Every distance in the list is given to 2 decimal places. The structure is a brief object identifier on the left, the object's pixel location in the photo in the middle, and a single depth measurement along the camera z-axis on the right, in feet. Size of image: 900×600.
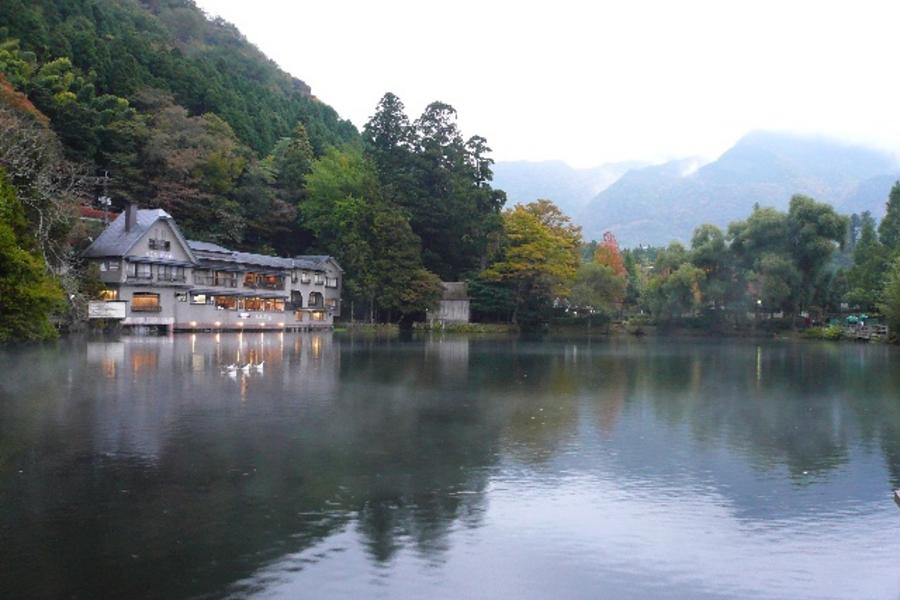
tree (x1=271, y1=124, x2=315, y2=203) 240.94
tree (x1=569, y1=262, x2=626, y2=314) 236.43
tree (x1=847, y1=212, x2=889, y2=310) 221.25
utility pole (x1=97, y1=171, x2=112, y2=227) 184.26
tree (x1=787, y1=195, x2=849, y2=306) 211.20
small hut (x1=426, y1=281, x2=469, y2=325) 227.61
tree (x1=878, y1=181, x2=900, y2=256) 234.79
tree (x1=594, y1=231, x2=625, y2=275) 303.27
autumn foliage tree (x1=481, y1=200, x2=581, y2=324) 224.33
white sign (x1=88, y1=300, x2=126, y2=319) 156.46
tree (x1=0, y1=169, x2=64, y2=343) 105.29
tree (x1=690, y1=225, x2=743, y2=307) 225.15
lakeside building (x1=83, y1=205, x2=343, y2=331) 164.66
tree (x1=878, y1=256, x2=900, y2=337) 177.78
